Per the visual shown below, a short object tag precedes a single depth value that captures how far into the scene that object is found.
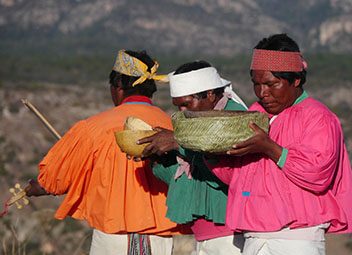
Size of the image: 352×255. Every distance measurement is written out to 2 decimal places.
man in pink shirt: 5.96
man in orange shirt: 7.90
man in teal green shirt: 7.04
